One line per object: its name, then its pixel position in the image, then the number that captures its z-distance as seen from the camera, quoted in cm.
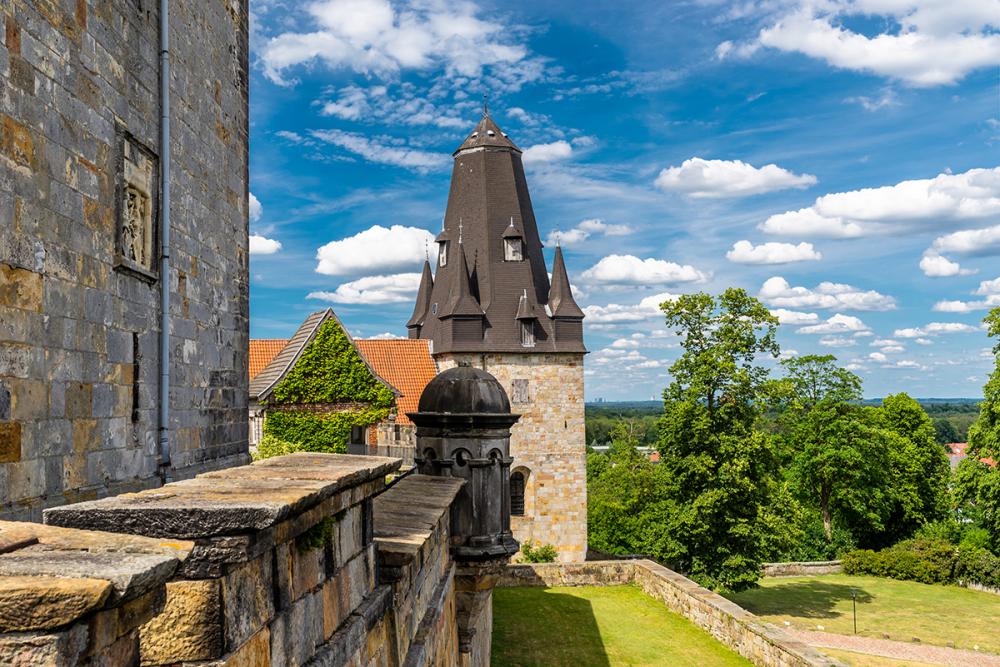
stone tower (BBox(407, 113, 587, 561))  3241
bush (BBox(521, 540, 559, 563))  3094
